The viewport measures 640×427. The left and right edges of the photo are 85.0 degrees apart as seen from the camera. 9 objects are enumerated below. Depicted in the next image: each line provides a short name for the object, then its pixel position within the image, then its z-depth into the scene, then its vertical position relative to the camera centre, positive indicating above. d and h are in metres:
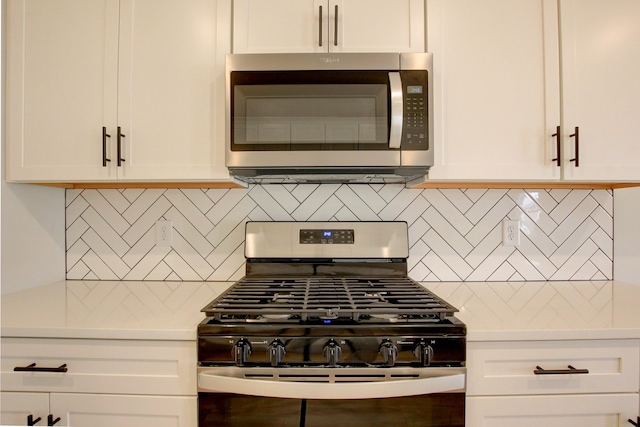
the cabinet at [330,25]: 1.31 +0.72
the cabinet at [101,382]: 1.02 -0.49
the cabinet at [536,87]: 1.31 +0.49
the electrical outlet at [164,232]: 1.64 -0.07
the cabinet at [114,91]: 1.32 +0.48
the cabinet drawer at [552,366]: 1.01 -0.43
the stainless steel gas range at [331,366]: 0.97 -0.42
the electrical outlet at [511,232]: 1.62 -0.07
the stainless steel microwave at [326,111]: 1.26 +0.39
